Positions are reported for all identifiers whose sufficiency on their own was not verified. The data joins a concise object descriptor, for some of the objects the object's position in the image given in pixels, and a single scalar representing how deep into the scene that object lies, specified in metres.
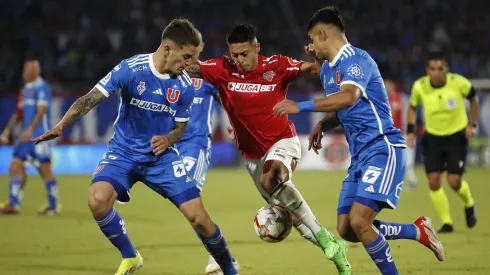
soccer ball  15.10
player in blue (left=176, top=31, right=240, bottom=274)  18.22
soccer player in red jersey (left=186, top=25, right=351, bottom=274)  15.74
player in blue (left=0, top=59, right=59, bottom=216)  27.06
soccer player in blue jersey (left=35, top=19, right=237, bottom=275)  14.20
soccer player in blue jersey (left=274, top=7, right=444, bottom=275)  13.30
